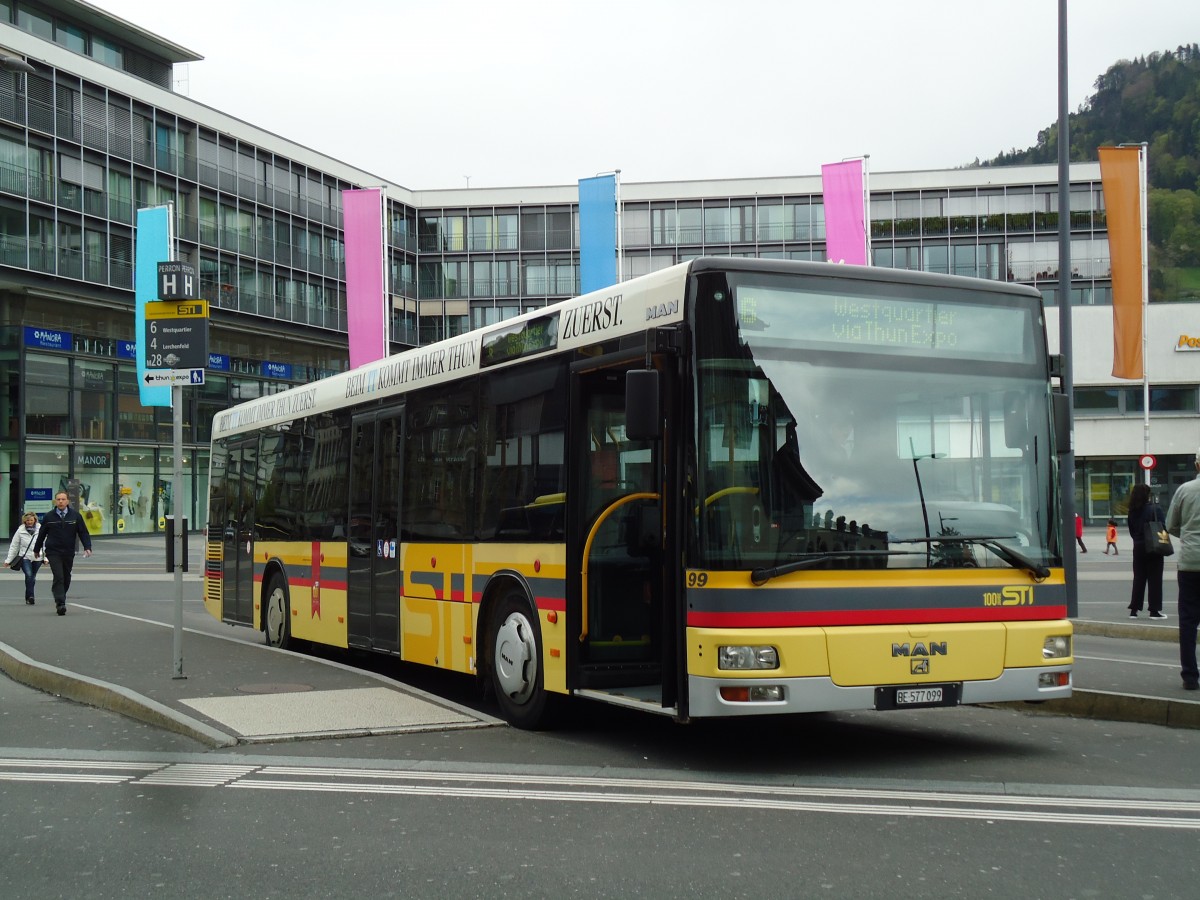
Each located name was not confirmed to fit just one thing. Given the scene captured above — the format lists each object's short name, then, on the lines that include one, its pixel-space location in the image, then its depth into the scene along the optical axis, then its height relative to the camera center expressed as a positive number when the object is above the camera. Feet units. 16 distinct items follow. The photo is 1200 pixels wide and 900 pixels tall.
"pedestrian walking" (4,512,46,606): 81.35 -3.01
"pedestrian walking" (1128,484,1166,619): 62.64 -3.57
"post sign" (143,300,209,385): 38.60 +4.34
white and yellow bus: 25.98 -0.14
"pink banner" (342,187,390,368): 114.11 +18.21
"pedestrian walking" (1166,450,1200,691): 35.35 -2.10
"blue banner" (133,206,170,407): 126.21 +22.98
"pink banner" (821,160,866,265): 107.24 +21.70
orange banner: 92.79 +16.95
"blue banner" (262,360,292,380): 200.71 +18.26
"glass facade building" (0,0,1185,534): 160.56 +38.06
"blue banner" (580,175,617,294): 107.96 +20.55
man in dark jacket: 73.10 -1.99
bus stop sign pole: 38.27 -0.39
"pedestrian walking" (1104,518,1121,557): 145.38 -5.48
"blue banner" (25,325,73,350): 160.15 +18.53
